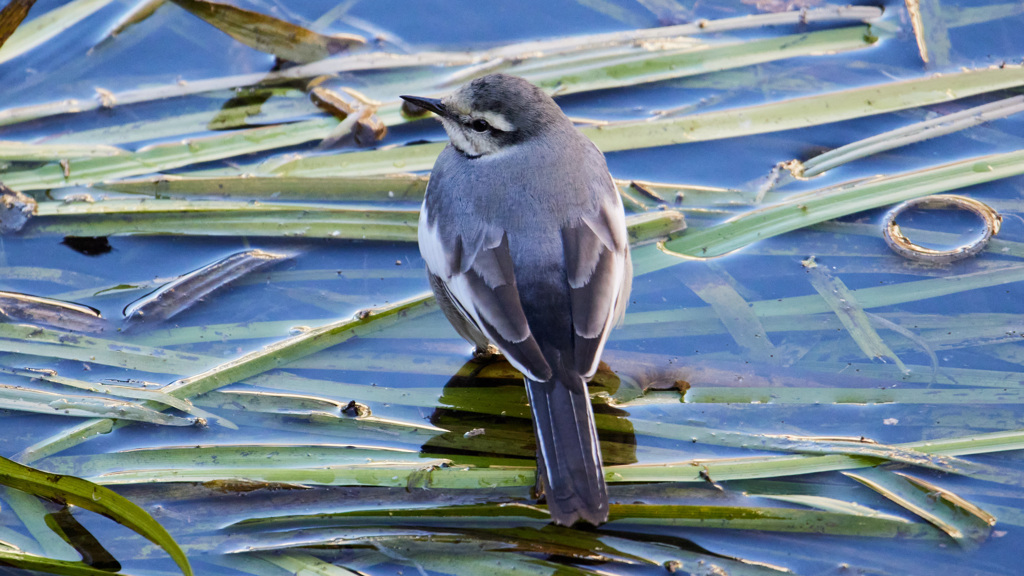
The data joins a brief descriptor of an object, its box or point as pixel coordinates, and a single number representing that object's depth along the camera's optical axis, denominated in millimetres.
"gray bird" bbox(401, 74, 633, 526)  6141
